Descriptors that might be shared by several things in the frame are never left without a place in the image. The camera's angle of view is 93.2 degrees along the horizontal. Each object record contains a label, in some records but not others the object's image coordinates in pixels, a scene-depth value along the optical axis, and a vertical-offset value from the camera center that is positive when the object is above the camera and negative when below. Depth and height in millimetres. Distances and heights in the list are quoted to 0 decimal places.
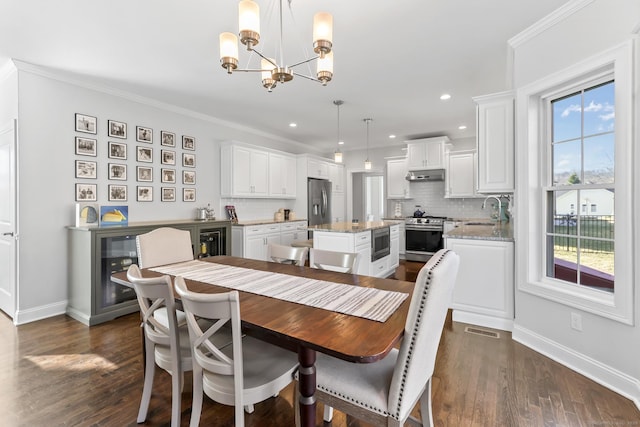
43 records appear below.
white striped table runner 1396 -437
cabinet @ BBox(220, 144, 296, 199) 4941 +687
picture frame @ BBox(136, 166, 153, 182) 3963 +508
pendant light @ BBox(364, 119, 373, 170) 5055 +803
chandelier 1562 +938
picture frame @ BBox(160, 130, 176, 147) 4211 +1032
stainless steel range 5926 -516
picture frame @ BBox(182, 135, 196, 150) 4496 +1039
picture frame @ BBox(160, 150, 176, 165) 4223 +772
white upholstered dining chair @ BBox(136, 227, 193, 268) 2262 -284
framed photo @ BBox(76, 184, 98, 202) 3417 +225
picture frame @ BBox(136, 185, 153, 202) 3982 +247
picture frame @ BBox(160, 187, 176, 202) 4246 +251
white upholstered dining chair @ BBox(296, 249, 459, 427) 1090 -687
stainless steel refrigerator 6449 +218
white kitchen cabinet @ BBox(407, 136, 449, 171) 5895 +1150
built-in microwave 4332 -493
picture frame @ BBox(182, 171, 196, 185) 4512 +515
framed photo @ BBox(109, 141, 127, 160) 3688 +759
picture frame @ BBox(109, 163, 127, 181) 3689 +501
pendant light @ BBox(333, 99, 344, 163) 4134 +901
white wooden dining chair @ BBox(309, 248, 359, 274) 2115 -353
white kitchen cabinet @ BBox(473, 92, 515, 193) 2902 +669
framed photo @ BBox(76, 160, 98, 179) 3416 +492
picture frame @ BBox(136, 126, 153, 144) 3951 +1024
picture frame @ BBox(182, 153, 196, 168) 4504 +776
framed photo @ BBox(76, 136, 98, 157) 3412 +753
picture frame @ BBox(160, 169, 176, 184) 4238 +511
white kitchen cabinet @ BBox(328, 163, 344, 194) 7147 +818
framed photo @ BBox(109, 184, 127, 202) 3695 +235
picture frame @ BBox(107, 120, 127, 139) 3672 +1023
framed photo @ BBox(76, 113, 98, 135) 3408 +1014
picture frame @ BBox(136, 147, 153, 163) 3955 +763
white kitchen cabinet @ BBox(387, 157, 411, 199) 6449 +675
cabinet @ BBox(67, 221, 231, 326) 3072 -607
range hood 5988 +713
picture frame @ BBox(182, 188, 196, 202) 4520 +257
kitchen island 3904 -436
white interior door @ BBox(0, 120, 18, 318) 3082 -85
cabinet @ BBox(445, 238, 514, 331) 2861 -720
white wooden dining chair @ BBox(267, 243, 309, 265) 2369 -339
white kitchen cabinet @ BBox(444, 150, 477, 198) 5738 +689
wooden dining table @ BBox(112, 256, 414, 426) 1025 -456
